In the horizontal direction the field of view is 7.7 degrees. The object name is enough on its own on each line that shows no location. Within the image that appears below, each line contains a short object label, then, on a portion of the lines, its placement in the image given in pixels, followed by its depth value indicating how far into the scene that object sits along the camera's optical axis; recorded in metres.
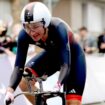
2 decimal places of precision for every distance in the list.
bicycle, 7.80
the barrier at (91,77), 13.16
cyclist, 8.54
